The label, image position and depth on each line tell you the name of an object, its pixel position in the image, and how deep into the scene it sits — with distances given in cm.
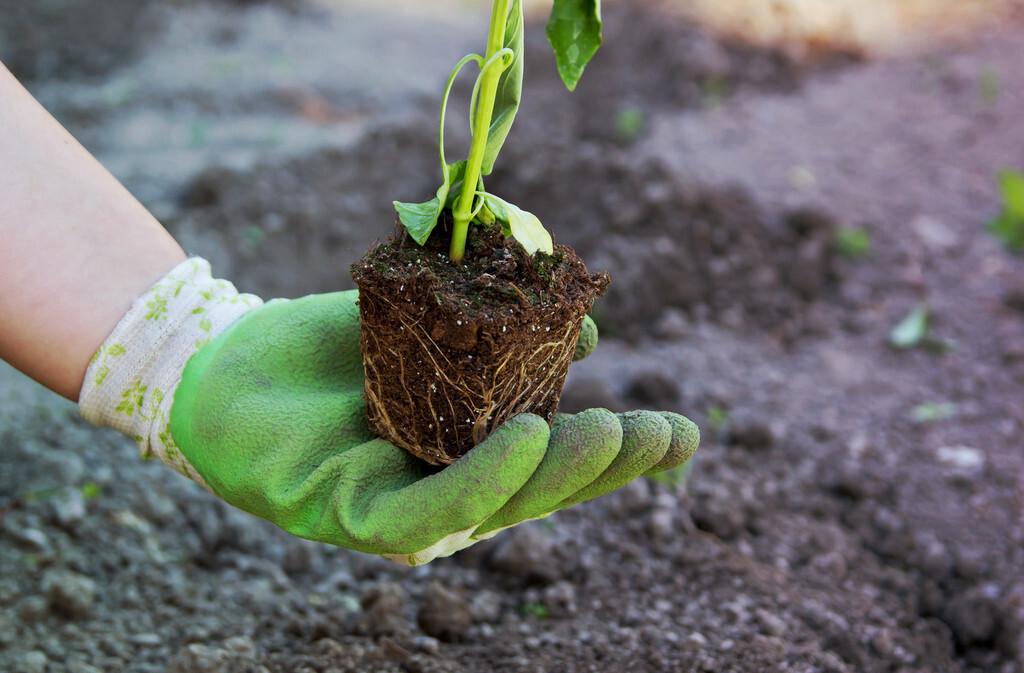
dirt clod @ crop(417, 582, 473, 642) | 157
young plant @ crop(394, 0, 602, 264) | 115
